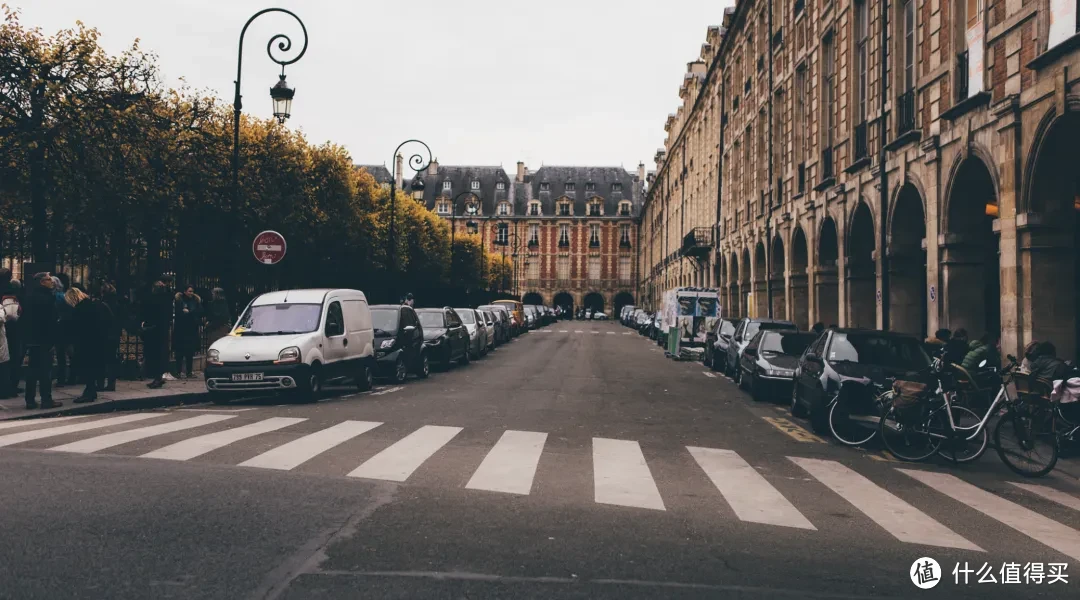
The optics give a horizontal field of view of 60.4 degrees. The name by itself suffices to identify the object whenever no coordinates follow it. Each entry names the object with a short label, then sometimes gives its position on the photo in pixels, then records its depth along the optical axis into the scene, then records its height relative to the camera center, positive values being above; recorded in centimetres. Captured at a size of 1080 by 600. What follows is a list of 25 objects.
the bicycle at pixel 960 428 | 952 -130
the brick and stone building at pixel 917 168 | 1402 +293
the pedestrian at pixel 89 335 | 1297 -37
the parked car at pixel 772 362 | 1614 -99
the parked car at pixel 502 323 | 3722 -63
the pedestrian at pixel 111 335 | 1379 -43
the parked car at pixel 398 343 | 1862 -72
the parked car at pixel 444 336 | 2195 -70
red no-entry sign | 1814 +120
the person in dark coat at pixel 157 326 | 1567 -30
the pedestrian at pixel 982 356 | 1380 -75
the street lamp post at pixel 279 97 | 1877 +429
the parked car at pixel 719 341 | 2367 -88
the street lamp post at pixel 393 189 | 3234 +453
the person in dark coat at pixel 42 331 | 1212 -29
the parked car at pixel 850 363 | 1170 -74
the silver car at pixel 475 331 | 2691 -71
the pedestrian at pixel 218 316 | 1834 -15
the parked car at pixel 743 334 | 2011 -61
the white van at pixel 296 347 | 1425 -62
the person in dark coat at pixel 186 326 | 1664 -32
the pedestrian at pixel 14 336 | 1352 -41
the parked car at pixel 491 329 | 3244 -77
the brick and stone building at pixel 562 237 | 11012 +836
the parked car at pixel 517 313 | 4803 -31
